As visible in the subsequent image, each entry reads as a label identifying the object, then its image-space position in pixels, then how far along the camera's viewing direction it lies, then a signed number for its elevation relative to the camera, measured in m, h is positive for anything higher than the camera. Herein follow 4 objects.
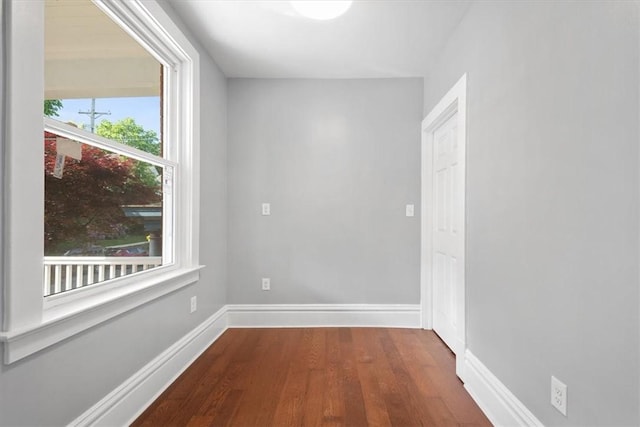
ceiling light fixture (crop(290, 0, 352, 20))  2.13 +1.31
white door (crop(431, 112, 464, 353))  2.36 -0.13
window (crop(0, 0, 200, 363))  1.13 +0.19
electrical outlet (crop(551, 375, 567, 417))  1.26 -0.68
